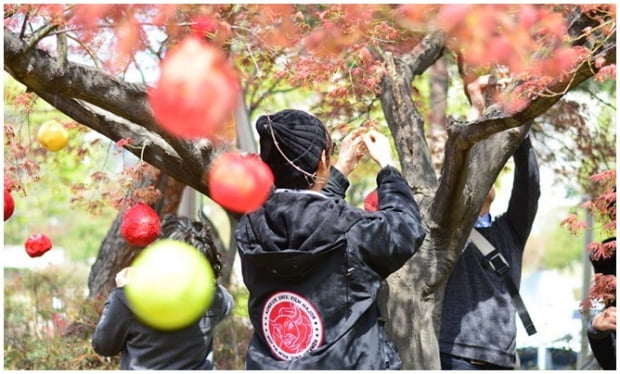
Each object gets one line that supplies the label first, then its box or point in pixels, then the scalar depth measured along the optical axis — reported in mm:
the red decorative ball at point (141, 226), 3678
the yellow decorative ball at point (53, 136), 3964
